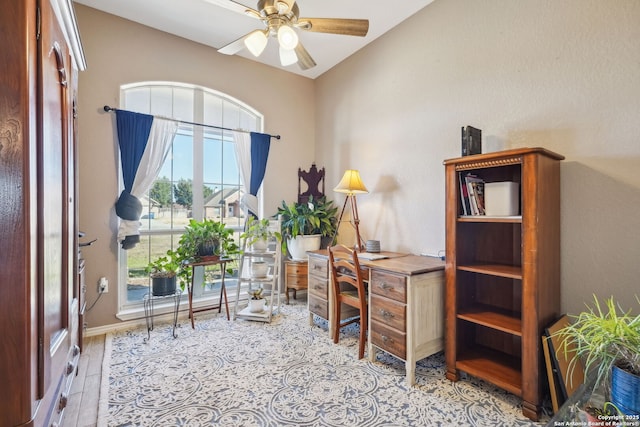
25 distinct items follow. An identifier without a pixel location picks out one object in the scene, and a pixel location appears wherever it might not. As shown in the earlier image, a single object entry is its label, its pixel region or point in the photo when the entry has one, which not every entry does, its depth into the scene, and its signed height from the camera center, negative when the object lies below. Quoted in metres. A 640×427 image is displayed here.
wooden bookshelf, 1.69 -0.42
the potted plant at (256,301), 3.25 -1.01
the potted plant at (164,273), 2.89 -0.62
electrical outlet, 2.87 -0.73
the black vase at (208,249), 3.07 -0.40
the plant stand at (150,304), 3.00 -0.99
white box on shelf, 1.89 +0.09
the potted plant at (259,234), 3.33 -0.26
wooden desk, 2.08 -0.73
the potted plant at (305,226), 3.64 -0.18
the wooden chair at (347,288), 2.44 -0.72
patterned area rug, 1.74 -1.23
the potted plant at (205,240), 3.05 -0.31
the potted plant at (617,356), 0.86 -0.46
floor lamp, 3.06 +0.27
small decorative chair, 4.19 +0.43
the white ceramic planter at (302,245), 3.64 -0.42
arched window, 3.16 +0.40
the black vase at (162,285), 2.88 -0.74
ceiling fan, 1.88 +1.30
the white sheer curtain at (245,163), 3.70 +0.63
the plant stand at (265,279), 3.21 -0.77
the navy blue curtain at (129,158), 2.95 +0.56
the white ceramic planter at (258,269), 3.32 -0.66
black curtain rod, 2.89 +1.04
